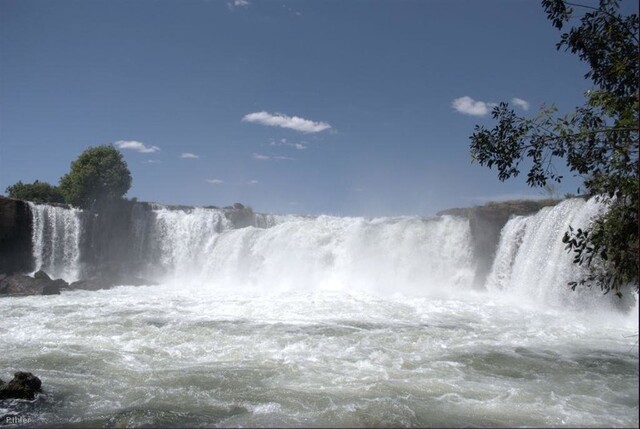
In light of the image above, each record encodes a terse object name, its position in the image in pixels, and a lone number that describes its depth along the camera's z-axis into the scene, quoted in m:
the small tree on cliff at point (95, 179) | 37.53
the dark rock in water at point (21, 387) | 7.25
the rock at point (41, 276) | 24.21
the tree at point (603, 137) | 5.08
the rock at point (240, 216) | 34.25
